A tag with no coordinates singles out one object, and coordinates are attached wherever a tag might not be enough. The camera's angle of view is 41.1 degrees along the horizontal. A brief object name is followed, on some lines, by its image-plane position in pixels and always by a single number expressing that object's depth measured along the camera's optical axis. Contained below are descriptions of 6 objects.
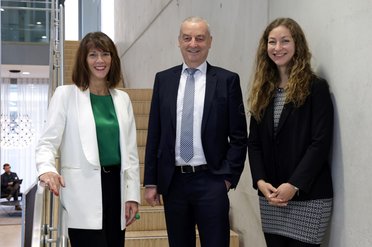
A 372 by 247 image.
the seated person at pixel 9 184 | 12.28
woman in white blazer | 2.03
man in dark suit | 2.19
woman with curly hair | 2.00
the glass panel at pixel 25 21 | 10.55
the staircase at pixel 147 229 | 3.45
